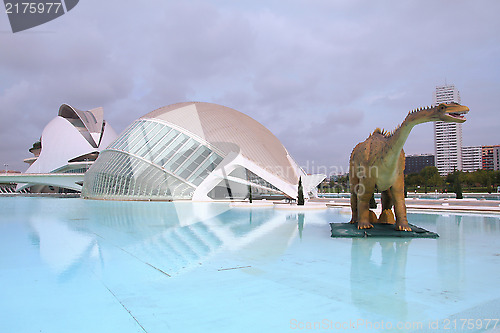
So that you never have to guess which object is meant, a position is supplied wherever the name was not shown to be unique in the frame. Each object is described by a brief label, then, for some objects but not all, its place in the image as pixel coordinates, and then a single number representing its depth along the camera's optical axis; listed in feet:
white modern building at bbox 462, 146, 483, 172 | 549.13
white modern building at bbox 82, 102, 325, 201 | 93.86
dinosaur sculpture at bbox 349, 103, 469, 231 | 28.60
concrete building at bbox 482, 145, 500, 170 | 457.55
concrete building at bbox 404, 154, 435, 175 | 551.18
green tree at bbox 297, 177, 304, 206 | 71.72
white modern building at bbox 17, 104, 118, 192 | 207.21
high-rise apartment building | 525.75
